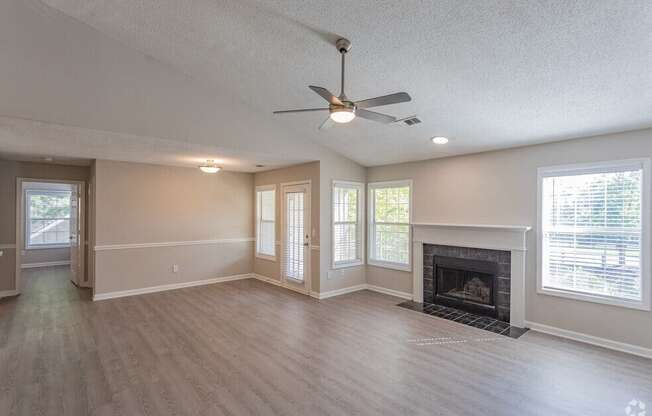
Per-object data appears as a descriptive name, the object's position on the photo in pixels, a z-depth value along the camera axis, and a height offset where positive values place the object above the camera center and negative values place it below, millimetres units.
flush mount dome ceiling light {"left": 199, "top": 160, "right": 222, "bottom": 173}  5945 +755
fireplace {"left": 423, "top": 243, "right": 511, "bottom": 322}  4688 -1081
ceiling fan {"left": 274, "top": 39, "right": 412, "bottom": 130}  2520 +834
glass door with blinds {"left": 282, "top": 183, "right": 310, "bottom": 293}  6109 -531
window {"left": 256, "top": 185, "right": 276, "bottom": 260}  7117 -287
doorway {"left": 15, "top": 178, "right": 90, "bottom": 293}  9023 -496
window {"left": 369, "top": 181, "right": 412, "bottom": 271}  5973 -283
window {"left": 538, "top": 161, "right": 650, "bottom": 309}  3639 -272
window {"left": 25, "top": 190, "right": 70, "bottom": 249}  9227 -293
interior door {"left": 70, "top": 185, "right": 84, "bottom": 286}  6598 -627
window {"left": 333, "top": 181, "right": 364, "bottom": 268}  6113 -270
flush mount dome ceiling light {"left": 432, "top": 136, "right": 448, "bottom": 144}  4622 +990
